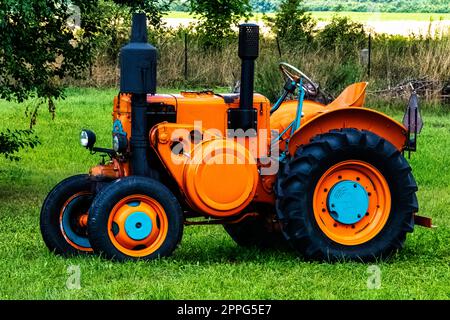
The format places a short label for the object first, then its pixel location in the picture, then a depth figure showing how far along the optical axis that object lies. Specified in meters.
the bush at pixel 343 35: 27.05
